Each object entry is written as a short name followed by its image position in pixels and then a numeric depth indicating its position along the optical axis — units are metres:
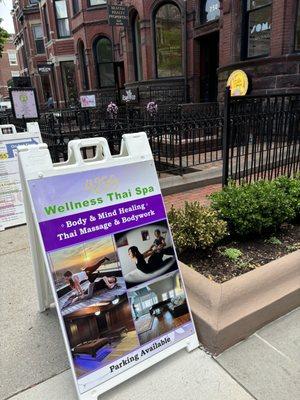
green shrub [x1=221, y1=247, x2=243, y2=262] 2.95
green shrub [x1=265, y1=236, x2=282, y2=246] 3.21
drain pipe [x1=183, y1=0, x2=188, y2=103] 12.81
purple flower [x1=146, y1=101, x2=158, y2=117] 10.69
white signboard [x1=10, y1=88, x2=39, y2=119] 7.31
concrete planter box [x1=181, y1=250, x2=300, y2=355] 2.33
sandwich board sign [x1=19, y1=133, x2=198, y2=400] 1.97
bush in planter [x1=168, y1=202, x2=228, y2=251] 2.88
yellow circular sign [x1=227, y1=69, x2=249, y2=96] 9.30
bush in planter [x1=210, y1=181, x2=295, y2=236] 3.15
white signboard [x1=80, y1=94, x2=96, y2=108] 15.15
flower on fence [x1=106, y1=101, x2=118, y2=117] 11.67
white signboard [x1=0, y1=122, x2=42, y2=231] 4.78
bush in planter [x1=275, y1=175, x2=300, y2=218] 3.50
